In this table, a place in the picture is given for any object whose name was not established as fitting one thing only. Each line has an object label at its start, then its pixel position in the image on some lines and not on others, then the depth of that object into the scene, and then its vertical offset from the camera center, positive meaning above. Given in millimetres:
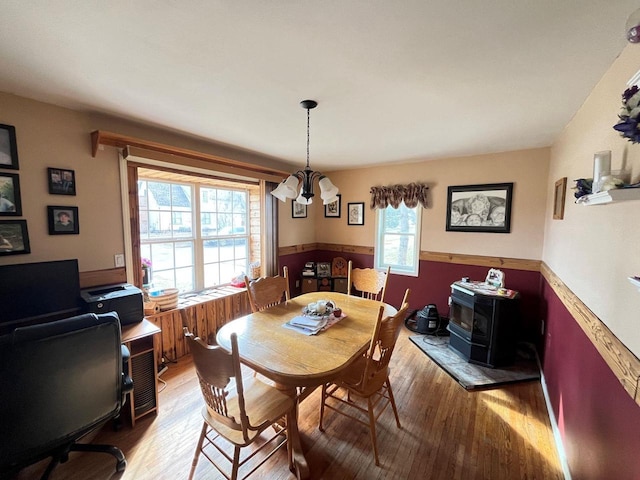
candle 1139 +254
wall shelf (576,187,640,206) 859 +101
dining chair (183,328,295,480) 1203 -1041
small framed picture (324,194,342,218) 4531 +221
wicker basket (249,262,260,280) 3744 -692
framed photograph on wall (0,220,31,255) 1778 -125
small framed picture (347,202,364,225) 4312 +149
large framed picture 3219 +195
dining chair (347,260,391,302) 2715 -606
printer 1900 -602
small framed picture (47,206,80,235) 1969 -4
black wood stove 2670 -1053
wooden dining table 1359 -754
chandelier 1968 +264
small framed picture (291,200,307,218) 4283 +190
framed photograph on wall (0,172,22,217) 1768 +163
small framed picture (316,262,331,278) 4359 -796
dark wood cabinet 4301 -1019
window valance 3693 +396
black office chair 1188 -822
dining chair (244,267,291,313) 2377 -655
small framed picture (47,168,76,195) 1959 +290
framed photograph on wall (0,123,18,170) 1761 +479
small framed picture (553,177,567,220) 2182 +223
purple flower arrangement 806 +340
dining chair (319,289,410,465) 1583 -1036
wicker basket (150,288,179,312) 2576 -771
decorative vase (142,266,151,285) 2601 -545
